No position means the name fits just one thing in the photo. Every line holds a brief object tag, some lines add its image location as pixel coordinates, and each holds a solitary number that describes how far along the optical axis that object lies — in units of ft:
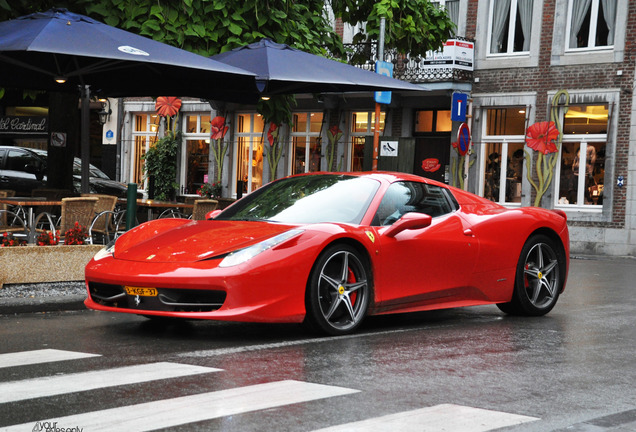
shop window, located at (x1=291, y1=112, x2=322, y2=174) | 103.76
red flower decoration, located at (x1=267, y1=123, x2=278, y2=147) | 106.01
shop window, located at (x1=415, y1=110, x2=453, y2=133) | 93.81
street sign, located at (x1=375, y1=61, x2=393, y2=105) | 63.36
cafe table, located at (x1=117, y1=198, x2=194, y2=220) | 47.37
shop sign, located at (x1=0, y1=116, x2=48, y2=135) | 117.60
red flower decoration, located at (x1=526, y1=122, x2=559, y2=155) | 83.51
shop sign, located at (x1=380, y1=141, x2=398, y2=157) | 70.85
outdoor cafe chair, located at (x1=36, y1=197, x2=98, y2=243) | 37.68
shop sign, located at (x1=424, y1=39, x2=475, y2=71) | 87.92
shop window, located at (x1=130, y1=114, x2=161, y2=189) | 119.85
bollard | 38.11
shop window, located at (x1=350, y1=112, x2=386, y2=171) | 99.60
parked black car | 75.87
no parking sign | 74.33
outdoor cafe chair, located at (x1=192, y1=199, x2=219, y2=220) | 43.50
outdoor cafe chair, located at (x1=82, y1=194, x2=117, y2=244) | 41.22
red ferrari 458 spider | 23.20
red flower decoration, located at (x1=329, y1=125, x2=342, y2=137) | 101.03
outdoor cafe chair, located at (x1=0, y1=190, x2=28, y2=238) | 39.22
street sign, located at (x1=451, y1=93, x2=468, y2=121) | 75.92
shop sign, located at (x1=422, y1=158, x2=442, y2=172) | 92.89
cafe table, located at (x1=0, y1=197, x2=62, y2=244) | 38.64
